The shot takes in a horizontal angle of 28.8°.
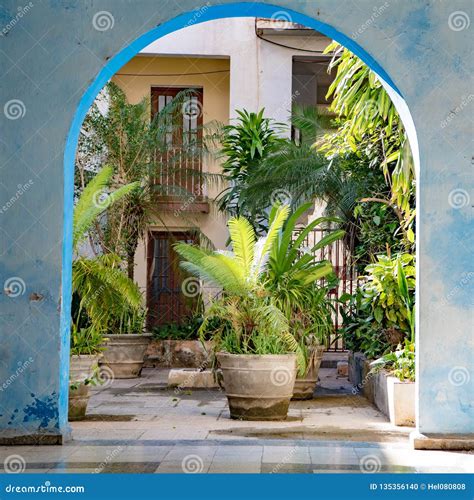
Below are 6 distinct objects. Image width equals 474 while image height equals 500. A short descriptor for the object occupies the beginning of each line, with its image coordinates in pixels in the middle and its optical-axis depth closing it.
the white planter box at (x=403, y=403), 8.91
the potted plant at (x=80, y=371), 9.05
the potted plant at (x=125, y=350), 13.98
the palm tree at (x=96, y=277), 10.52
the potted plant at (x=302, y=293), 10.24
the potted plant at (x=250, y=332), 9.23
